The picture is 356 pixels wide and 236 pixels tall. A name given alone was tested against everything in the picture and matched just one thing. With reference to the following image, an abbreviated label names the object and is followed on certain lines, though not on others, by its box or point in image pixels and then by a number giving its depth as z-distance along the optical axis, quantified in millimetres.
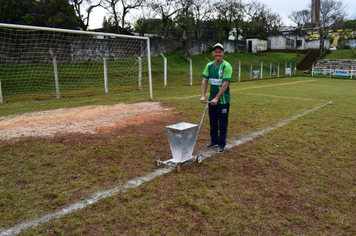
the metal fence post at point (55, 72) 11781
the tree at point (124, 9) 29016
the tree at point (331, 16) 46406
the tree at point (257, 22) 51906
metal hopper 3758
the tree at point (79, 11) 25511
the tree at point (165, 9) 32562
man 4410
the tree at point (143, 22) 33666
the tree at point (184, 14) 33281
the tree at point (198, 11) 37700
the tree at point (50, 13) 23031
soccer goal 13164
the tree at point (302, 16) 62594
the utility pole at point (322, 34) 42462
